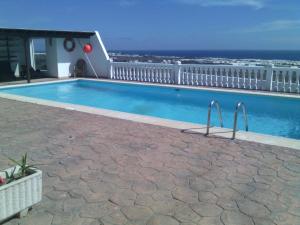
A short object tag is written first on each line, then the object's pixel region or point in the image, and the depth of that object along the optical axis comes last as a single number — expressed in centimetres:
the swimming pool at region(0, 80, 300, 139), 874
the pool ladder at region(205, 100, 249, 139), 532
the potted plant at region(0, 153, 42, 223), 275
